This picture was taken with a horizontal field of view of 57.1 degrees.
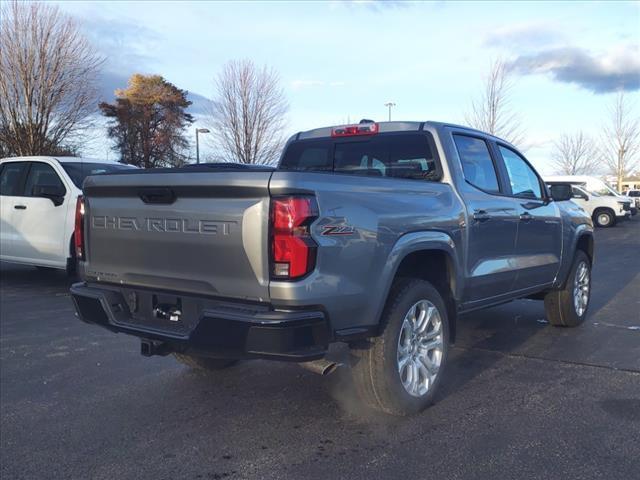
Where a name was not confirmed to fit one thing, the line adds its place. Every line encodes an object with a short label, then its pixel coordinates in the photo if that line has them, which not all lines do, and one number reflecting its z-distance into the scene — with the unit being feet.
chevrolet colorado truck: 9.77
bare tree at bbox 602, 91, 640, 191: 142.51
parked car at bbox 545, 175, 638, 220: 81.35
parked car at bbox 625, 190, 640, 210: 125.08
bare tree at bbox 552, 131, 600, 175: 167.63
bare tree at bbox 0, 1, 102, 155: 58.34
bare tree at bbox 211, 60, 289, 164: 84.33
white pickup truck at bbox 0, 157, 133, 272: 26.03
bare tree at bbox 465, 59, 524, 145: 85.76
